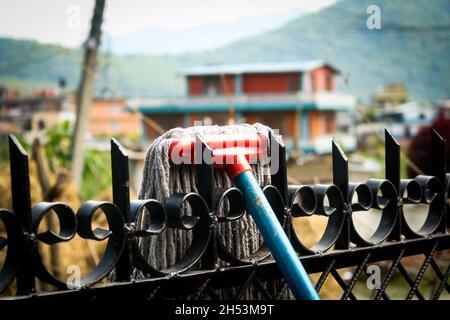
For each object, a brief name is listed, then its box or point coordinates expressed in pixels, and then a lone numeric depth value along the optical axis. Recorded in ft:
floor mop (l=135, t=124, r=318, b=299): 5.06
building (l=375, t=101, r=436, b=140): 76.60
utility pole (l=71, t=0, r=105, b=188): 26.50
